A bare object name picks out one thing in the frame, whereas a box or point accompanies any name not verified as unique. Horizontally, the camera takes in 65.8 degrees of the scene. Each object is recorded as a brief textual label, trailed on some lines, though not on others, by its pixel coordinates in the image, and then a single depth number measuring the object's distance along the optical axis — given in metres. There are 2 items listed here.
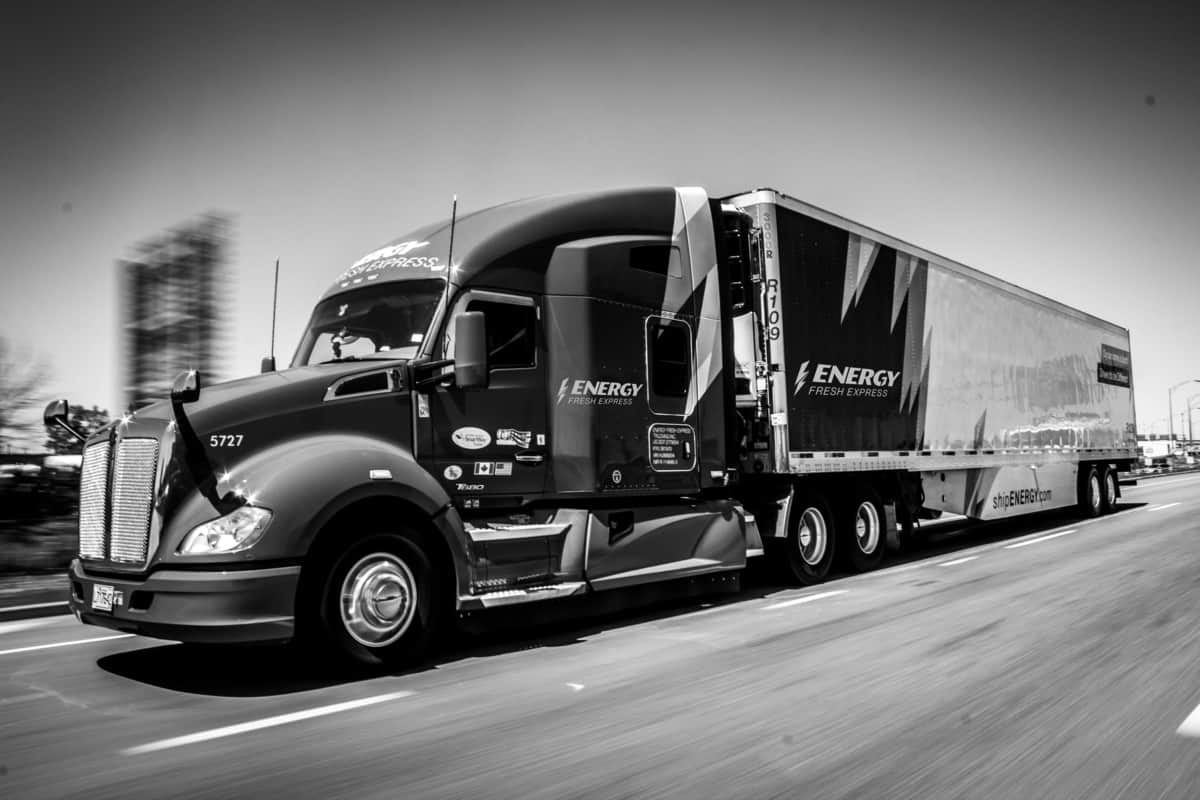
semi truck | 5.50
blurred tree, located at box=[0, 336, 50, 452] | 12.80
